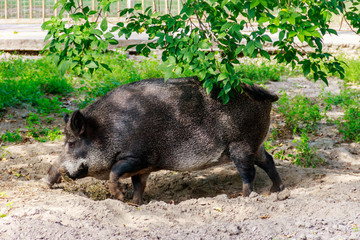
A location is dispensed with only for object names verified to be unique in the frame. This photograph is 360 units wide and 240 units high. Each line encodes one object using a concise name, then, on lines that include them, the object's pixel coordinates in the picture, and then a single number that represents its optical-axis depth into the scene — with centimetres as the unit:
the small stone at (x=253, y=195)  877
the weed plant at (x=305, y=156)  1257
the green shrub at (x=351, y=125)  1387
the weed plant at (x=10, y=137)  1357
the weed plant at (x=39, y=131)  1362
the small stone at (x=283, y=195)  845
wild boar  973
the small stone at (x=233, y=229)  682
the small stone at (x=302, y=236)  657
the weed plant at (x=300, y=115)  1445
